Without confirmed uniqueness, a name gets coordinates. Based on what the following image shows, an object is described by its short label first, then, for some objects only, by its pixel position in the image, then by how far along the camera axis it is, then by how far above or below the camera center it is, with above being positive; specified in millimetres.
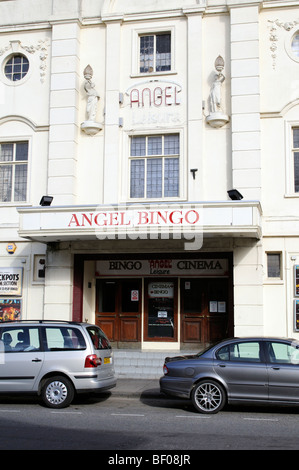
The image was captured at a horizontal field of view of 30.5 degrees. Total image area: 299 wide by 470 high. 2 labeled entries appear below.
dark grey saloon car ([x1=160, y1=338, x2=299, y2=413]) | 9727 -1187
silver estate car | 10297 -1041
